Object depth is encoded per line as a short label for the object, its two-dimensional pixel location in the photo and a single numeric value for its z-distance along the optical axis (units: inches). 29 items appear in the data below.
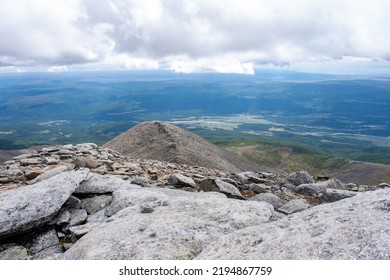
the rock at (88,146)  1266.9
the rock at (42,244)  484.9
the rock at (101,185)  649.0
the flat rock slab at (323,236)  300.8
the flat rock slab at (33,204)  490.3
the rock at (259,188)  780.0
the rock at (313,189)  842.2
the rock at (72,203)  594.4
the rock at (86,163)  885.2
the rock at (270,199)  656.2
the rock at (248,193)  743.6
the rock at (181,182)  767.1
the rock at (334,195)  667.7
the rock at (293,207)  573.2
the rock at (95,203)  597.3
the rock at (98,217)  547.9
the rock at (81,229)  496.7
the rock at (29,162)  899.4
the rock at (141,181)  725.0
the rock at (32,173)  762.2
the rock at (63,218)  540.5
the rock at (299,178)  982.4
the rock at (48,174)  713.0
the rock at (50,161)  899.5
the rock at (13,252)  470.3
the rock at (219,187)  684.7
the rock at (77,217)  547.4
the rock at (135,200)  548.1
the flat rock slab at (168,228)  385.7
